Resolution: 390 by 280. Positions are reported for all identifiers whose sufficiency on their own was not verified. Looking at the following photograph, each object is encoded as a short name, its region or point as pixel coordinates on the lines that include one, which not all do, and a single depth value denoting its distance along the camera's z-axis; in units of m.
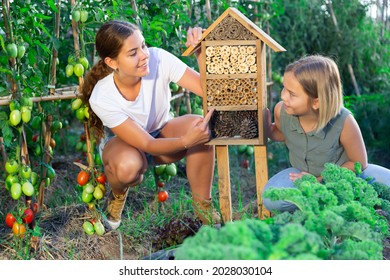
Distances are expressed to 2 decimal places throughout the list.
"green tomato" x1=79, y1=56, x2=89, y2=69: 3.28
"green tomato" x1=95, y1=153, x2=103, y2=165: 3.56
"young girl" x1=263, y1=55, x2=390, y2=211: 3.09
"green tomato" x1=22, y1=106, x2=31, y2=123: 3.01
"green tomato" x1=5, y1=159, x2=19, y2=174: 3.05
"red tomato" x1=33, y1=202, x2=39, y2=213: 3.19
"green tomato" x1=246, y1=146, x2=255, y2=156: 4.51
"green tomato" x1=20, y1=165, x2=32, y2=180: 3.06
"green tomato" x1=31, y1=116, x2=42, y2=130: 3.39
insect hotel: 3.13
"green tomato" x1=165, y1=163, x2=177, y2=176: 3.67
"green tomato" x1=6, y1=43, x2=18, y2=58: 2.98
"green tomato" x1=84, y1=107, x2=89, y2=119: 3.35
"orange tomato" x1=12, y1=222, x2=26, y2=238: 3.05
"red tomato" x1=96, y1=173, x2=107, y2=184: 3.34
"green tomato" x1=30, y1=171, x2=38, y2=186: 3.20
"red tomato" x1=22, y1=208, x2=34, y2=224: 3.10
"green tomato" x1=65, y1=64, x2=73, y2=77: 3.24
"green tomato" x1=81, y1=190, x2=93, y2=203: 3.28
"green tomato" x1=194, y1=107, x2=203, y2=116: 4.16
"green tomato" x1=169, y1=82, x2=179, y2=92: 3.92
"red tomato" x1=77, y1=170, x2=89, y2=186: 3.31
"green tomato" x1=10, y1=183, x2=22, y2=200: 3.02
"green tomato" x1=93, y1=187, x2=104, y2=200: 3.27
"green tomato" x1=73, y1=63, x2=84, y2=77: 3.25
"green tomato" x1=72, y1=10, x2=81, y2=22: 3.21
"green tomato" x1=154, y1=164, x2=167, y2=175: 3.68
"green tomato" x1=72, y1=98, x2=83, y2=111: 3.34
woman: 3.15
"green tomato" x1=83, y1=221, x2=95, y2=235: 3.26
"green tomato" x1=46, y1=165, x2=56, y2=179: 3.38
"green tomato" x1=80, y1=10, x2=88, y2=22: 3.22
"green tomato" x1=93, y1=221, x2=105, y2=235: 3.26
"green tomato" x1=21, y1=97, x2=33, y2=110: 3.03
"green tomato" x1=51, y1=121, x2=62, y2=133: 3.44
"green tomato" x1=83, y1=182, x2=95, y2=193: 3.29
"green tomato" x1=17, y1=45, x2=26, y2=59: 3.03
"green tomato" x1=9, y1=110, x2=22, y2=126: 2.98
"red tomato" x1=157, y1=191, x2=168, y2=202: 3.65
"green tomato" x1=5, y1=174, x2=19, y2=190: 3.05
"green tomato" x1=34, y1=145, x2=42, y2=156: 3.44
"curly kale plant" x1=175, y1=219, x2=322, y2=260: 1.92
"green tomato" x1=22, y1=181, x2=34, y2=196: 3.03
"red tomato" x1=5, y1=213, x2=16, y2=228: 3.08
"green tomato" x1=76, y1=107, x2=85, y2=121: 3.35
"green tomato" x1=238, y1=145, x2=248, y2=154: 4.51
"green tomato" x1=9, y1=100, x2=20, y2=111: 3.02
